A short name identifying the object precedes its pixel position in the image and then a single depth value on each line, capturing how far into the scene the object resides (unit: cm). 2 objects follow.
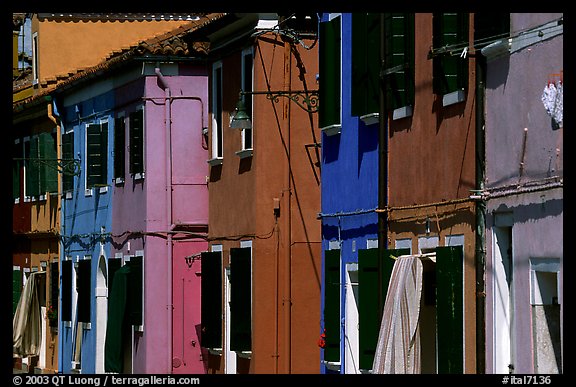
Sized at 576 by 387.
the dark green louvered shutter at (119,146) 3438
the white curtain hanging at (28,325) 4106
